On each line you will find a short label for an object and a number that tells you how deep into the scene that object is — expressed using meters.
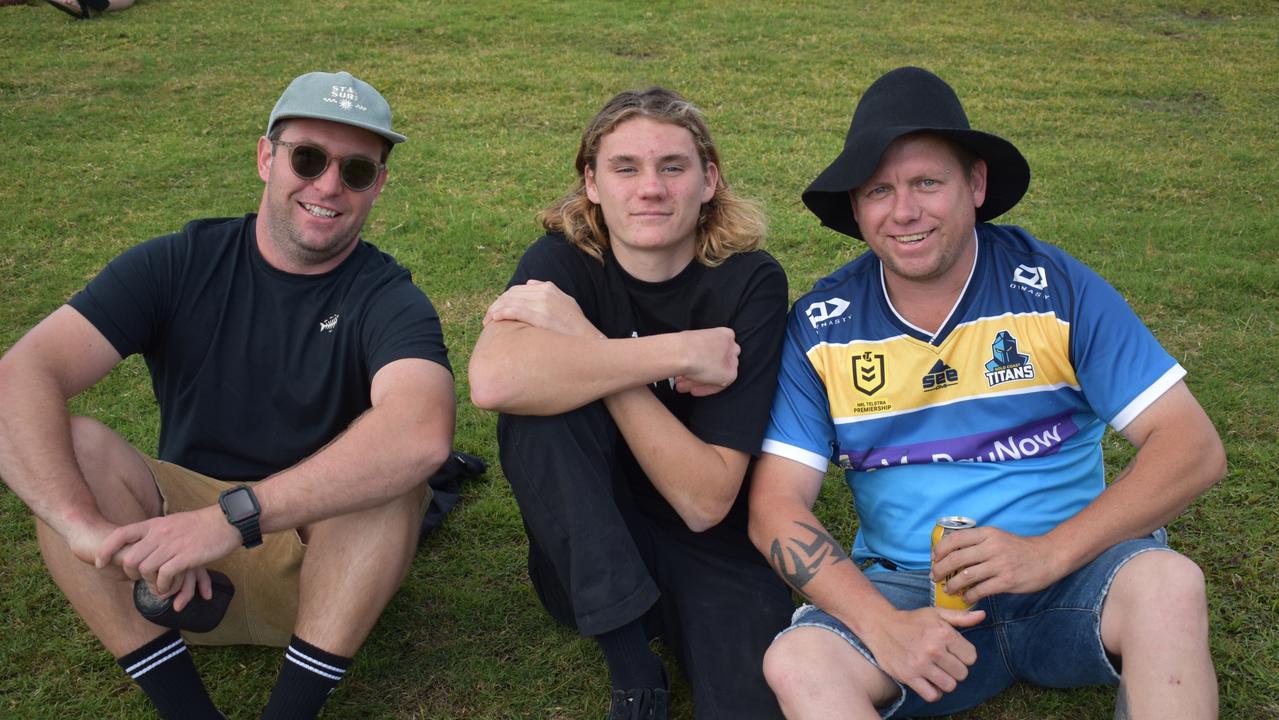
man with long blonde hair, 3.44
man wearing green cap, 3.33
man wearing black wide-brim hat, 3.14
